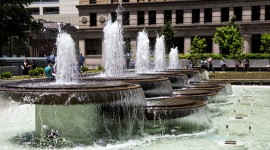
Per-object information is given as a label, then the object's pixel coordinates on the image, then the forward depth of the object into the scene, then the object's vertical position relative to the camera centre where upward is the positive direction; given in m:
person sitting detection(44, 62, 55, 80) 21.95 -0.67
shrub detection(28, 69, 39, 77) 33.53 -1.10
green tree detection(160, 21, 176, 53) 57.84 +3.52
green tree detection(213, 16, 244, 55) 51.97 +2.34
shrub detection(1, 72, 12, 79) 31.51 -1.17
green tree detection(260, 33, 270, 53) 52.59 +1.87
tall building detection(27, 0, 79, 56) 84.39 +9.29
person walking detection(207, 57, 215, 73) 46.06 -0.68
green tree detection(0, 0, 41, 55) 42.47 +3.83
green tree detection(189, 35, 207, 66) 56.16 +1.59
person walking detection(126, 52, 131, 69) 55.43 +0.07
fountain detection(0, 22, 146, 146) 12.29 -1.57
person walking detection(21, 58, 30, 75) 36.56 -0.78
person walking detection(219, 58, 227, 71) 46.28 -0.69
